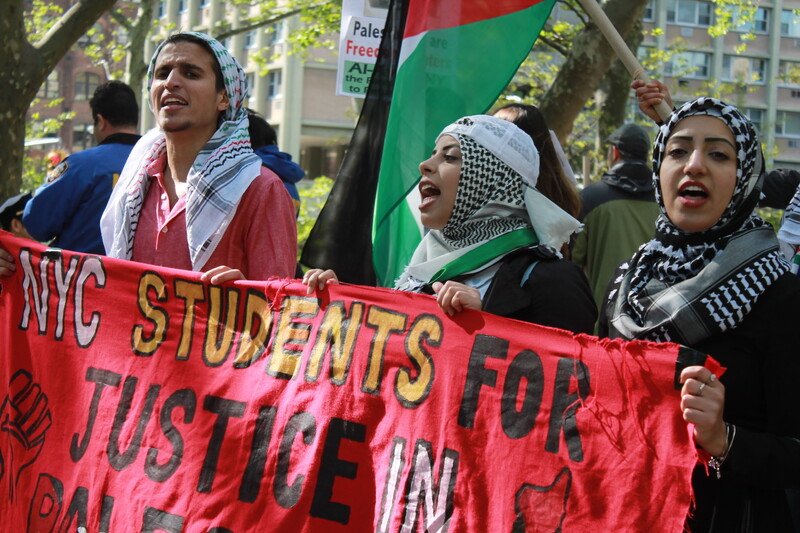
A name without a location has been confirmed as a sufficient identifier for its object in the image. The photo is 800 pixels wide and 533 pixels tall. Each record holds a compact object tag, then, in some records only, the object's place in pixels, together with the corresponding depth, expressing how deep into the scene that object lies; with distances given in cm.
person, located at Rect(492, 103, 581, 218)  387
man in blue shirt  507
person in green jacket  589
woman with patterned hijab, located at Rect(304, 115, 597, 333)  302
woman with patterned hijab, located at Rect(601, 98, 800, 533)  241
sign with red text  661
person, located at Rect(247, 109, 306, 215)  588
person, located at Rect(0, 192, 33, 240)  503
